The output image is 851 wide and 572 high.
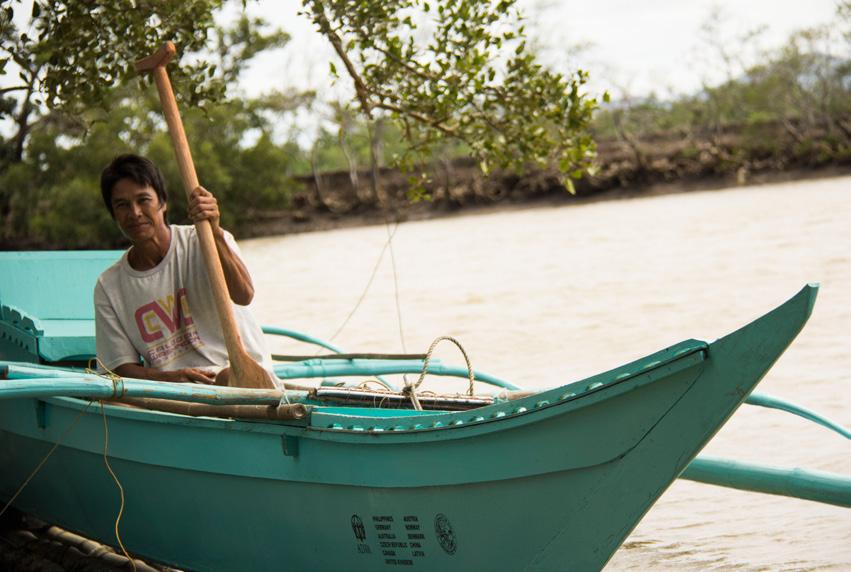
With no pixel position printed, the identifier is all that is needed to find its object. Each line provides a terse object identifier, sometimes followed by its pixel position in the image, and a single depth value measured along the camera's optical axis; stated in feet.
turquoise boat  16.02
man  23.71
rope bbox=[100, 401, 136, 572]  23.26
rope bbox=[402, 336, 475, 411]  21.90
